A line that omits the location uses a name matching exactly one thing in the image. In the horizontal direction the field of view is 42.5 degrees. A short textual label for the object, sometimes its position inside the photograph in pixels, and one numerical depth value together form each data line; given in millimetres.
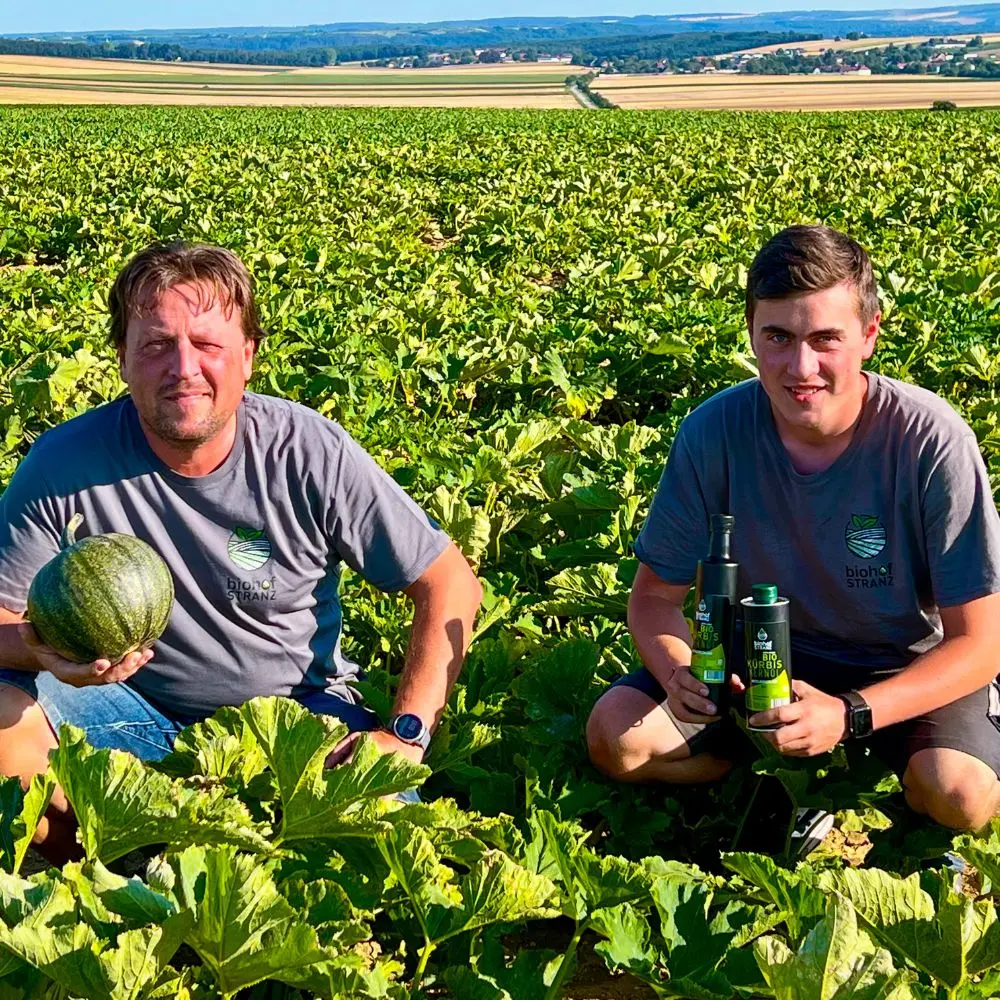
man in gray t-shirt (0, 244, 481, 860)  3229
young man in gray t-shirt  3148
